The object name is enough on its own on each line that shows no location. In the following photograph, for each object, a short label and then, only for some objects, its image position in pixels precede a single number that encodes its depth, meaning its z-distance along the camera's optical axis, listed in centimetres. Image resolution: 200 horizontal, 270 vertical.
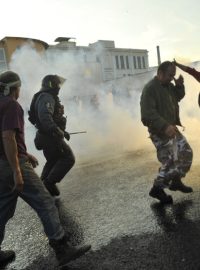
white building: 3897
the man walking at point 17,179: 291
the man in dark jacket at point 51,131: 465
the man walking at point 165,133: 423
